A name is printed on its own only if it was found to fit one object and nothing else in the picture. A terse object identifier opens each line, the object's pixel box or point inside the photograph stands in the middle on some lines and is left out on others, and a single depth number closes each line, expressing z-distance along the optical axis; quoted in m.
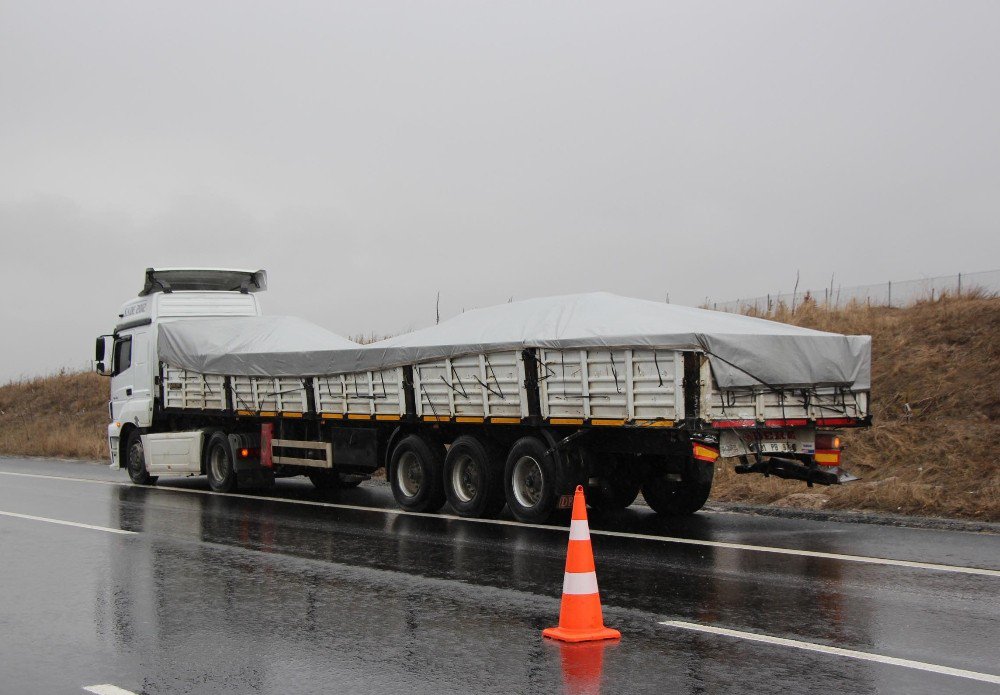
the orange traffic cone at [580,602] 7.12
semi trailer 12.34
